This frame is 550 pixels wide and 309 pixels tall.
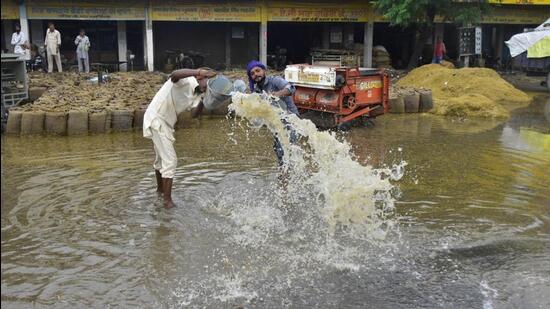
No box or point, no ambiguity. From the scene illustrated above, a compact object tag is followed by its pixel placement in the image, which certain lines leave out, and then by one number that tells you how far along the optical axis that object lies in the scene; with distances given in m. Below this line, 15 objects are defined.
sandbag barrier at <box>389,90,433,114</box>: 14.10
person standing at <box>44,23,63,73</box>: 18.06
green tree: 19.98
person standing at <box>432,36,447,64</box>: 23.95
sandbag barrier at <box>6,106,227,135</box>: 10.56
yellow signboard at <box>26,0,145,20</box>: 19.94
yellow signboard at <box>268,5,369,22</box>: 22.67
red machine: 10.72
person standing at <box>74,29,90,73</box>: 18.91
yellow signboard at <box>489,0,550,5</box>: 24.55
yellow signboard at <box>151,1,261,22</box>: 21.31
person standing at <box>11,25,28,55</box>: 17.57
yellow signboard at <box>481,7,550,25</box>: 26.09
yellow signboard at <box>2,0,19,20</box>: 19.61
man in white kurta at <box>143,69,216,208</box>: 5.99
